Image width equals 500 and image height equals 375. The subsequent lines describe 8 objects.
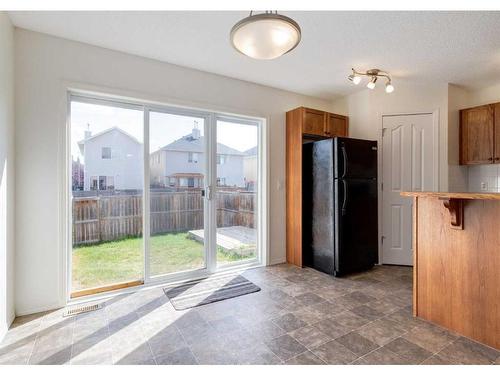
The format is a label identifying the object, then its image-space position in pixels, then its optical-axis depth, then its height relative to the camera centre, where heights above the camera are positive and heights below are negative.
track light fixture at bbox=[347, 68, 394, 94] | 3.21 +1.40
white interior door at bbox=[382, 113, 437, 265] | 3.68 +0.23
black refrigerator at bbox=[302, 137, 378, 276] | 3.28 -0.21
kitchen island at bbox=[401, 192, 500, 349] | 1.87 -0.57
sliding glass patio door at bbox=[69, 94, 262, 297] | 2.72 -0.04
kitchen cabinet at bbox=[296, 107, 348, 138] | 3.60 +0.94
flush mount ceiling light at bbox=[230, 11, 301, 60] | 1.37 +0.84
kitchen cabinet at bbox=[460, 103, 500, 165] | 3.41 +0.72
